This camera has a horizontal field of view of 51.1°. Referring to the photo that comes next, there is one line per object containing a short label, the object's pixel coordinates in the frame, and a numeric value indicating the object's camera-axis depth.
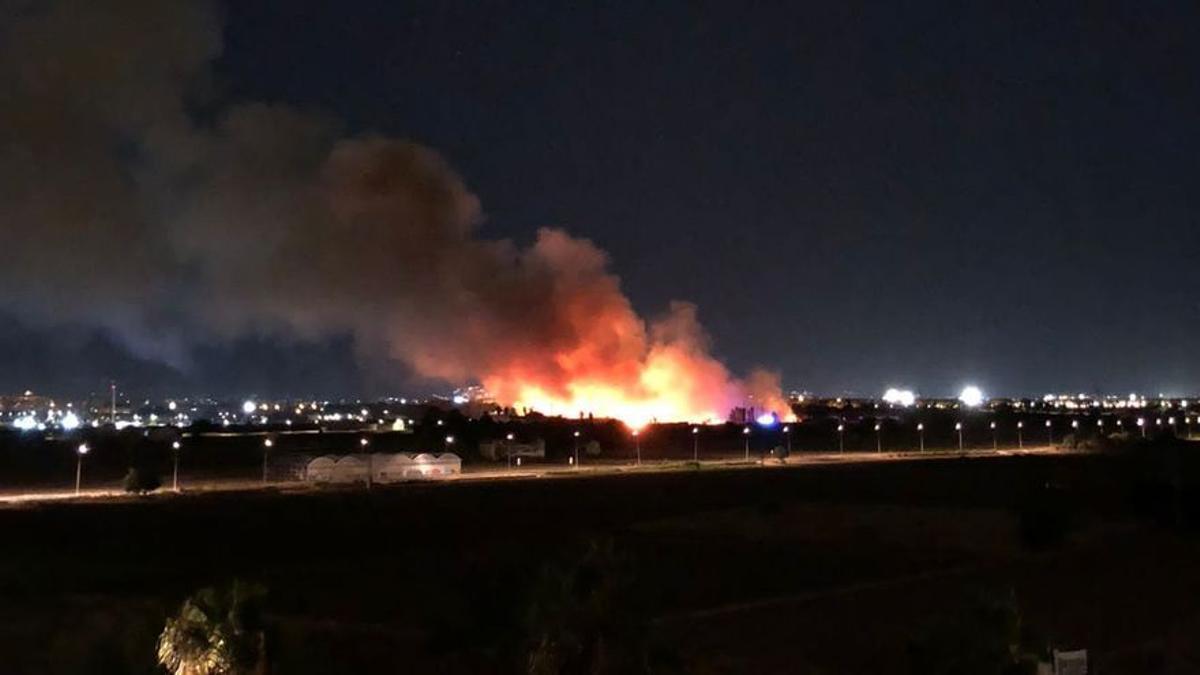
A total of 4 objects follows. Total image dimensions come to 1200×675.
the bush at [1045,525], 36.31
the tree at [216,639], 15.34
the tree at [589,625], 13.26
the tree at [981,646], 13.37
